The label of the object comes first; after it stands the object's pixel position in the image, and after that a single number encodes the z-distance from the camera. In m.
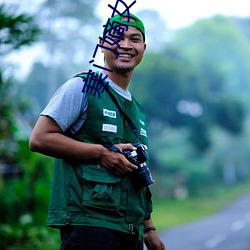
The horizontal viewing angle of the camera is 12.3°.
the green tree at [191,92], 59.37
